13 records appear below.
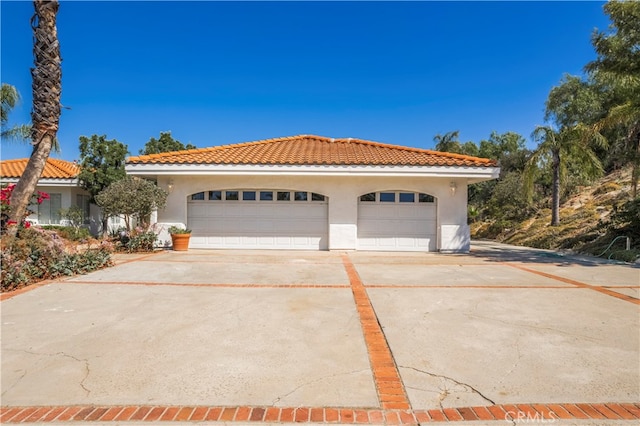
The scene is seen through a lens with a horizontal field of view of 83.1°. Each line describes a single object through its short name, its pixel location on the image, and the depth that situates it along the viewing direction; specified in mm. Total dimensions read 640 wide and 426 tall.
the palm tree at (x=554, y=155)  17203
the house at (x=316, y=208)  13195
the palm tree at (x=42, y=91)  8695
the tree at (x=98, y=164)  17328
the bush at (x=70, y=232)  16391
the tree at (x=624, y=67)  10680
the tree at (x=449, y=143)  32125
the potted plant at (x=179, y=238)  12648
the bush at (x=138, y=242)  12172
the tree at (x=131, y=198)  11617
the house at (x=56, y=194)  17531
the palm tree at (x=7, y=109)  15531
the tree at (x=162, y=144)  27266
